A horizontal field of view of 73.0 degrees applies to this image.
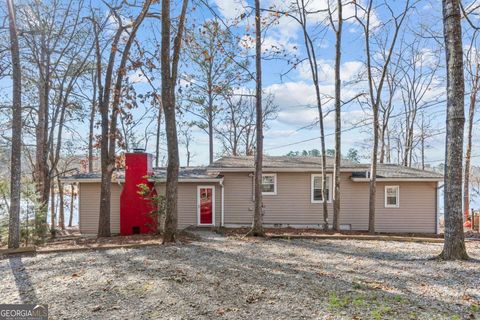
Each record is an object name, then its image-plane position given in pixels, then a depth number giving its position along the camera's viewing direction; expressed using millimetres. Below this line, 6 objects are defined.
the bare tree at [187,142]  25141
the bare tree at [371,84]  11828
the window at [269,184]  13141
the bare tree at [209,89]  18873
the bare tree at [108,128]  10844
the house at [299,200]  13047
